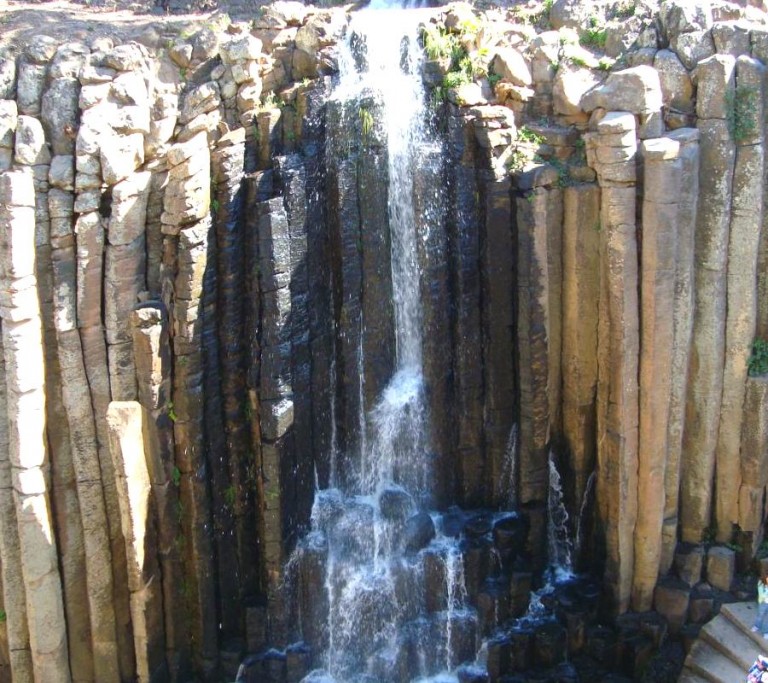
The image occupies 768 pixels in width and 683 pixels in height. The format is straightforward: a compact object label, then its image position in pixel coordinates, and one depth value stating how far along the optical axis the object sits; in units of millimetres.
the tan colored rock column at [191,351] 14375
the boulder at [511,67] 15695
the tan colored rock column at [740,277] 14289
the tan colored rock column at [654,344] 14062
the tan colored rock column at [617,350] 14281
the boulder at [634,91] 14289
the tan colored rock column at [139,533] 14211
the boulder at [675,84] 14727
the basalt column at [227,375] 14797
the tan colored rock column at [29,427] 13828
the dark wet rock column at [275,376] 14562
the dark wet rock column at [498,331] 15164
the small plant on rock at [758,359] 15070
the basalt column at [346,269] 15258
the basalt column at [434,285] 15602
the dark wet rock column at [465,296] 15383
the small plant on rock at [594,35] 16188
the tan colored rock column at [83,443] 14352
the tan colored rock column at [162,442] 14367
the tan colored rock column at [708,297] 14391
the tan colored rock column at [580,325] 14938
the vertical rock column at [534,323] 14984
